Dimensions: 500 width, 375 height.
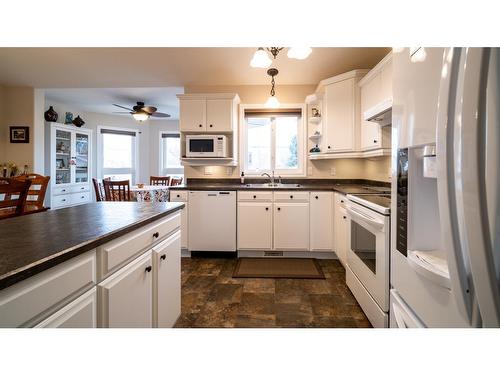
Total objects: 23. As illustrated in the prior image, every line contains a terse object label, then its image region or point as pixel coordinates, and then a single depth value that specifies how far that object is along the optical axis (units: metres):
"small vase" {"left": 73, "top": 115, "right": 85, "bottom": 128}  5.42
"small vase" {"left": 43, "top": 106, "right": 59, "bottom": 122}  4.77
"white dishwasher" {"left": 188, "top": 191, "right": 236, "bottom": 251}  3.20
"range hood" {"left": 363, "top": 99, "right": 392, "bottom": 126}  1.83
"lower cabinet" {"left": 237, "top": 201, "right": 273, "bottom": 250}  3.17
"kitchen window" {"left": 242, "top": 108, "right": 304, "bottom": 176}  3.79
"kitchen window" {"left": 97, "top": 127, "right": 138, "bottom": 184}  6.20
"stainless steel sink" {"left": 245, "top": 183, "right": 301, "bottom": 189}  3.18
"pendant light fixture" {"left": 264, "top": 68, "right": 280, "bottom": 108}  3.00
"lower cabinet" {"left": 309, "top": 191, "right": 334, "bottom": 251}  3.11
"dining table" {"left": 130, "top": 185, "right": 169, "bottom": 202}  3.83
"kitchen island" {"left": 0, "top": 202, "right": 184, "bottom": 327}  0.64
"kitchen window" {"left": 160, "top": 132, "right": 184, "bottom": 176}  6.75
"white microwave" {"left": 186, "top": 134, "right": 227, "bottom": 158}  3.43
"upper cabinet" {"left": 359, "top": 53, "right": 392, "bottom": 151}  2.37
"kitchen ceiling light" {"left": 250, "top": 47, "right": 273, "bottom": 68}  2.16
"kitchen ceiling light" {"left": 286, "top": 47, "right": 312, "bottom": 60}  1.98
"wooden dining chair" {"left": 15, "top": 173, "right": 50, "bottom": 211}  2.68
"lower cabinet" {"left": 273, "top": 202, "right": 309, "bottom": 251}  3.14
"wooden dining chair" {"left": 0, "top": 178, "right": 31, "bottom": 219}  1.91
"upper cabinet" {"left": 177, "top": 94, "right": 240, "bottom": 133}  3.43
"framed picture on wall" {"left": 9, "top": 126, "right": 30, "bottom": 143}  4.06
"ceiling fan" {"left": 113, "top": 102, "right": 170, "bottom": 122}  4.56
